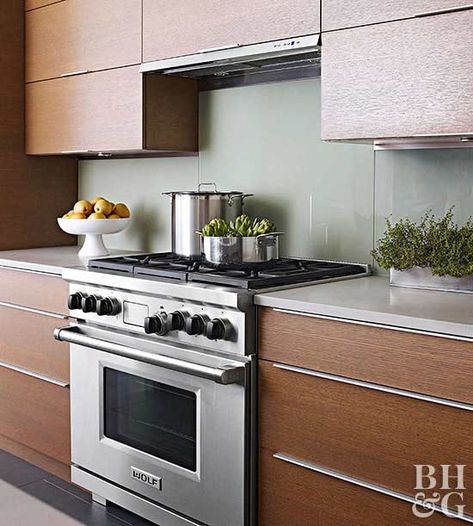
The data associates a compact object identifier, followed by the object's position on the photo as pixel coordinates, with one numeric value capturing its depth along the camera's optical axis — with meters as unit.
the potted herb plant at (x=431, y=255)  2.31
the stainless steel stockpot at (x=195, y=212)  2.96
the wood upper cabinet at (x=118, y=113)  3.12
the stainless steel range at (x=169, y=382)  2.32
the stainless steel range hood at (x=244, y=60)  2.50
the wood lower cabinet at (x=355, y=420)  1.87
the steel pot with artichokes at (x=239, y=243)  2.63
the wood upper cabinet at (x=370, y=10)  2.12
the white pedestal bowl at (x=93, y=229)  3.32
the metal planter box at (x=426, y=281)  2.34
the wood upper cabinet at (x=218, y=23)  2.49
